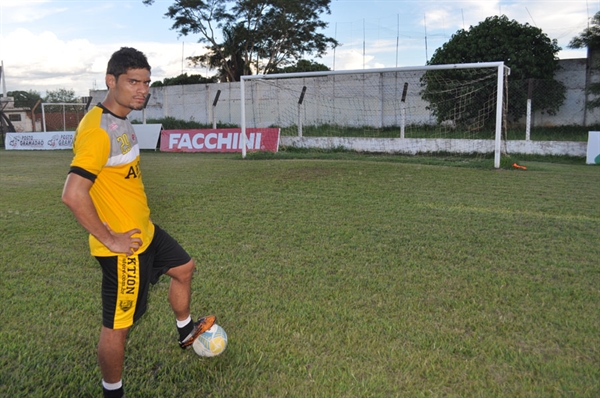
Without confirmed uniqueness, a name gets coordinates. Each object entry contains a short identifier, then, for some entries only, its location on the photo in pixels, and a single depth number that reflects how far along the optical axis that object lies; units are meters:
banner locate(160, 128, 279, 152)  16.89
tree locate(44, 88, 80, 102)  54.14
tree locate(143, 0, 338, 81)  34.12
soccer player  2.33
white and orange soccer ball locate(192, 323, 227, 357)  3.00
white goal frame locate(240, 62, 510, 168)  11.67
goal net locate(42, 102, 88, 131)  32.54
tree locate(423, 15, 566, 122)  17.27
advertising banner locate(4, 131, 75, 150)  21.88
